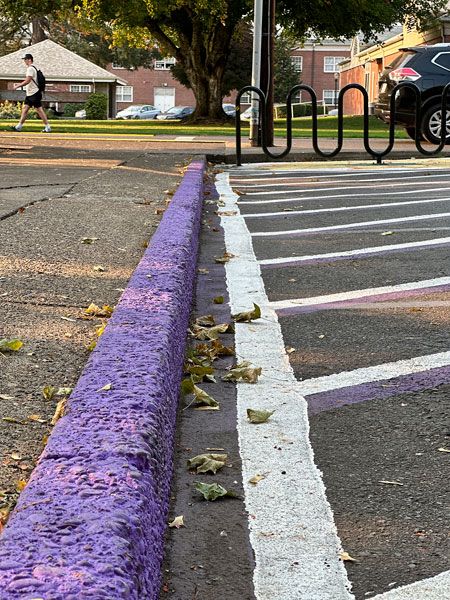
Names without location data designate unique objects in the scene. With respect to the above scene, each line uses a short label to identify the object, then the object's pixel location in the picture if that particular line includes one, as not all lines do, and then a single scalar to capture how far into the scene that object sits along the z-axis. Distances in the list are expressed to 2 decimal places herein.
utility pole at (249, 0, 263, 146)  20.11
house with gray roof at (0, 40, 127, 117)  54.66
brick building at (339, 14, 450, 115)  43.47
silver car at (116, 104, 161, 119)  75.62
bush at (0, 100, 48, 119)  43.47
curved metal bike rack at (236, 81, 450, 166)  15.29
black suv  20.36
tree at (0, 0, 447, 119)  36.75
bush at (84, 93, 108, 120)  51.34
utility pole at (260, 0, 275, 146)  20.67
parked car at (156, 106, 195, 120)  75.53
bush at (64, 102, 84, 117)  58.50
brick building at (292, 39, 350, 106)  93.62
